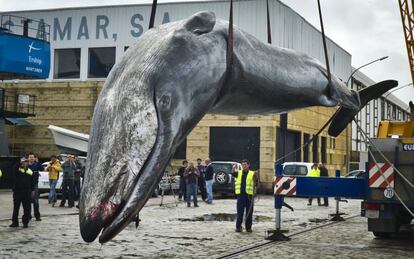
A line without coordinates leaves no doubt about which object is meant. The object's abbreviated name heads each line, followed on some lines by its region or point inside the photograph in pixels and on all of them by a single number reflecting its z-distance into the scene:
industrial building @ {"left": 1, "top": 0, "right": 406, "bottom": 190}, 32.97
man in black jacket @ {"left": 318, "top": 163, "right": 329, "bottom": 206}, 24.19
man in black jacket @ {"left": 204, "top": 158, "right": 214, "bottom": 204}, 23.88
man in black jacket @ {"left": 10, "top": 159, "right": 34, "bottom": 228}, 14.00
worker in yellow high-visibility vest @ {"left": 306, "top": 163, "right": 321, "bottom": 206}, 24.17
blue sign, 29.47
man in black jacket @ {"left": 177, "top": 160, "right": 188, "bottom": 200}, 25.05
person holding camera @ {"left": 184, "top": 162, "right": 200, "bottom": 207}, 22.45
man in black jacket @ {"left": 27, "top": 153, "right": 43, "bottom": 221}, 15.05
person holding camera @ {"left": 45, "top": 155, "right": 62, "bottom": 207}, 20.66
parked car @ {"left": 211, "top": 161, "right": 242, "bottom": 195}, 28.03
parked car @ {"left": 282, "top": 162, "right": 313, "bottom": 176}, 28.00
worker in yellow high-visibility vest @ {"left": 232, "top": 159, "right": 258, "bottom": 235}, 14.20
